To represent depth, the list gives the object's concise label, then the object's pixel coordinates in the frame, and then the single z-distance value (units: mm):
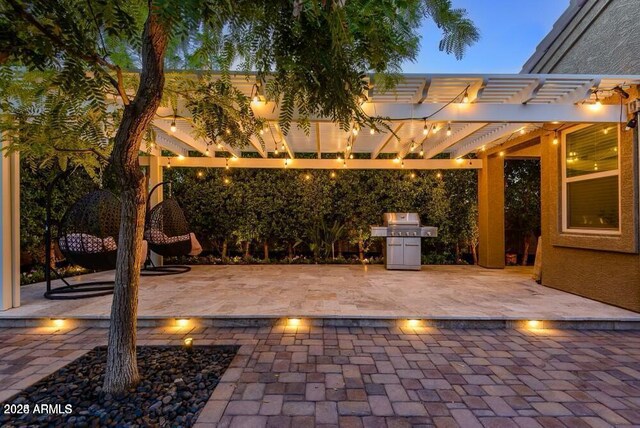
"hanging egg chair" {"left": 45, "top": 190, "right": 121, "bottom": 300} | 4311
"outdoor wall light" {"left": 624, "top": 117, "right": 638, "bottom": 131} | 3832
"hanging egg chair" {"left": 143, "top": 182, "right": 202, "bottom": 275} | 5871
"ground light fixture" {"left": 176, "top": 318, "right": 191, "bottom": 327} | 3451
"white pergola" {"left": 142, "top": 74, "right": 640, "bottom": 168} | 3643
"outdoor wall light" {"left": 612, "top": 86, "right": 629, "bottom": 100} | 3887
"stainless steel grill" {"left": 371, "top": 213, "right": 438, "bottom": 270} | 7012
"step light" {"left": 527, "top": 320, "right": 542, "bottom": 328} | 3480
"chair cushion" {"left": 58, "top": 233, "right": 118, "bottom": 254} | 4285
